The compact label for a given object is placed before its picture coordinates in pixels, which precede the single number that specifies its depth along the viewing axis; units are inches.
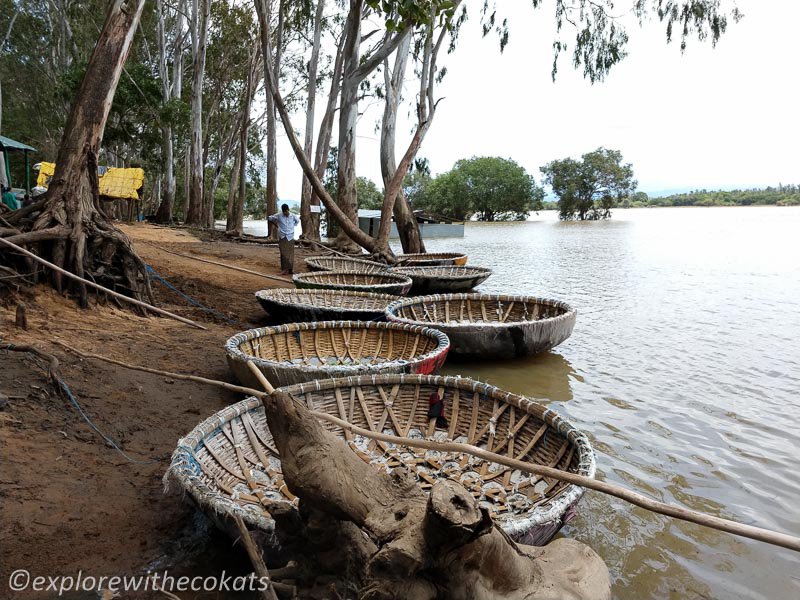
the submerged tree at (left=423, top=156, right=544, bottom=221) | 2116.1
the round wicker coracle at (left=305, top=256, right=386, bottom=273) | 397.5
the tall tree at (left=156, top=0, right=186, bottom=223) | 684.1
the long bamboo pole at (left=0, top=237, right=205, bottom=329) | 160.3
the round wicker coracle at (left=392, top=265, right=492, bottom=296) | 369.4
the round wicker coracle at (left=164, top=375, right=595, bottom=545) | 84.9
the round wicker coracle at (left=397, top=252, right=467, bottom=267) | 444.1
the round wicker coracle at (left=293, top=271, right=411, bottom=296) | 277.9
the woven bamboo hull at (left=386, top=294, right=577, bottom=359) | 205.8
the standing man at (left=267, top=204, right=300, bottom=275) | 408.5
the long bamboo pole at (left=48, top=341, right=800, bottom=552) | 51.2
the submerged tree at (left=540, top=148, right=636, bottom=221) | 2066.9
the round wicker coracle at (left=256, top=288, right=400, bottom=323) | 217.2
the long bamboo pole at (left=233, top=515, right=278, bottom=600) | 60.2
